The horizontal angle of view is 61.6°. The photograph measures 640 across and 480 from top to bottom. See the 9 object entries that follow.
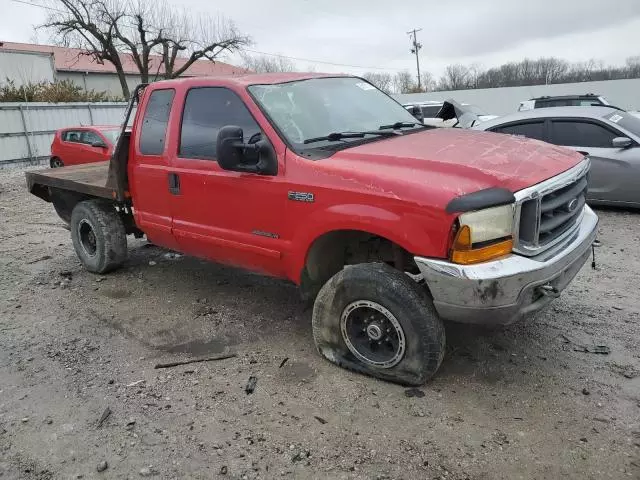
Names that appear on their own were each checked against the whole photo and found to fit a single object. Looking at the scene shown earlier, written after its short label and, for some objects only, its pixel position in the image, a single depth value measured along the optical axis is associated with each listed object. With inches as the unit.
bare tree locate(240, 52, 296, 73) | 1953.7
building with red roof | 1684.3
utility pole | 2266.2
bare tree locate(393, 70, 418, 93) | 2057.8
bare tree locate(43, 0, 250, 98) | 1282.0
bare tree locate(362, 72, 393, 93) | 2259.8
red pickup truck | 116.4
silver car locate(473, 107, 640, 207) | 290.7
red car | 482.9
